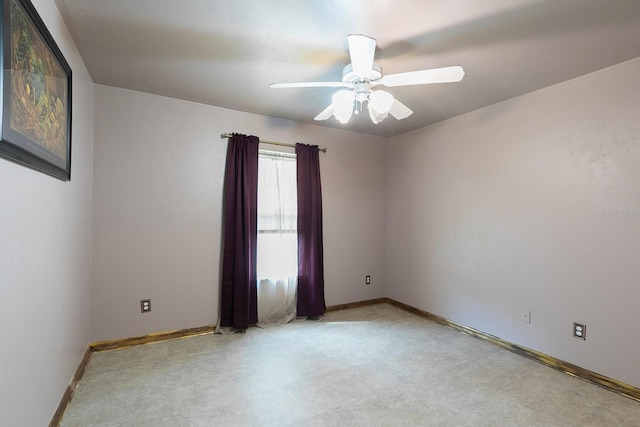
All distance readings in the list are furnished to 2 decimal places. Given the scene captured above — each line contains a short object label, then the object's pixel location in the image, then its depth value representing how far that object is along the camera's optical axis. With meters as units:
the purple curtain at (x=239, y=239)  3.11
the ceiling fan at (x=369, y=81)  1.61
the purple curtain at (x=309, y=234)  3.54
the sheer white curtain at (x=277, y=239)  3.38
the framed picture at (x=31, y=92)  1.07
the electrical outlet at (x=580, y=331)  2.33
